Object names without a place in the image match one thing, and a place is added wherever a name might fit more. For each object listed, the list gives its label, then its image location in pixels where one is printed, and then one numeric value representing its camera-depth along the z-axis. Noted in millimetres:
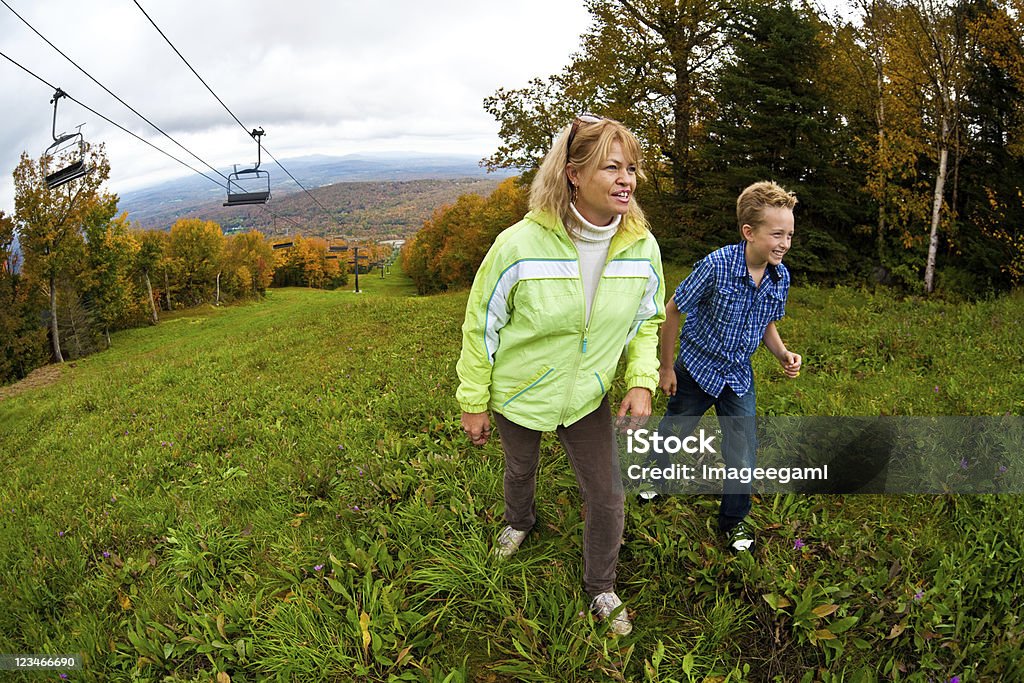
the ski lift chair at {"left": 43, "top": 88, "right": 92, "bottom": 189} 17203
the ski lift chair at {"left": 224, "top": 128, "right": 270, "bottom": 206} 21641
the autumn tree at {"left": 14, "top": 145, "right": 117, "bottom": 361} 26891
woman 2152
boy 2744
